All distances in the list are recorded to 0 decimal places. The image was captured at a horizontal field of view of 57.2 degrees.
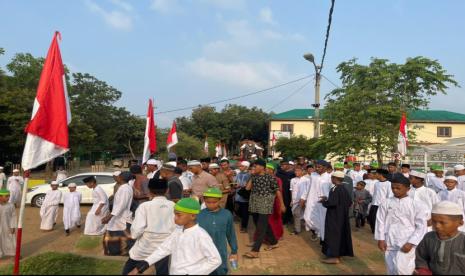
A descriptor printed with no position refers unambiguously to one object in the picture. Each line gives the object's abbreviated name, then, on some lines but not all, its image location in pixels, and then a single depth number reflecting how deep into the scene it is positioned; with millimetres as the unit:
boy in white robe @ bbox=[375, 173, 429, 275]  4707
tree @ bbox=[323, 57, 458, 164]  18703
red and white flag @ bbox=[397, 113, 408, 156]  13565
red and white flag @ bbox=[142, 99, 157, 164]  10740
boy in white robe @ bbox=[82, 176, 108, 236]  8242
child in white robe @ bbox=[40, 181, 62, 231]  10555
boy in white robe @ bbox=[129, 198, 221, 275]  3480
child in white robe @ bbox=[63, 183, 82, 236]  10328
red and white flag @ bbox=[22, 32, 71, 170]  5140
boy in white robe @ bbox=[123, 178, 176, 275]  4504
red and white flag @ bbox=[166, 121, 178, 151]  13312
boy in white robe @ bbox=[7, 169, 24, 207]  12875
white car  14383
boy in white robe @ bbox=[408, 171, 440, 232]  7121
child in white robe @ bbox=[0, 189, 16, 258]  7777
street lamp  17609
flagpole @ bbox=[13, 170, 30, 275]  4852
